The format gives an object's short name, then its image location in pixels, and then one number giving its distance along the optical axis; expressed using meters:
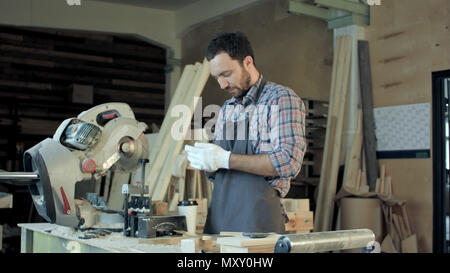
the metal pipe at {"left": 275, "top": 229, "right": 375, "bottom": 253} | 1.40
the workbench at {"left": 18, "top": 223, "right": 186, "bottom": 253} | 1.97
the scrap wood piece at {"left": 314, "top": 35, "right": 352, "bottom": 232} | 5.34
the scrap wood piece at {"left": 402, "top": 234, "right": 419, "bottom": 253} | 4.94
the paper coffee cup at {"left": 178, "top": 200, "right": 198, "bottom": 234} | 2.34
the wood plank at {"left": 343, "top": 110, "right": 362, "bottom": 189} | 5.31
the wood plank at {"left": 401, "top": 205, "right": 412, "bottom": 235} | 5.01
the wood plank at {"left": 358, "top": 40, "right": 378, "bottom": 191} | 5.34
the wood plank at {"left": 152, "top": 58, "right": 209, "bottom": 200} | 4.62
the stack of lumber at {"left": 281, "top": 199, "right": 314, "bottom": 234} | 4.12
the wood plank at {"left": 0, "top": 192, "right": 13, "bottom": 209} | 1.95
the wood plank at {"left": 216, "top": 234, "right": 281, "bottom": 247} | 1.63
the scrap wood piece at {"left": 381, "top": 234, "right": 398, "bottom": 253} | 4.97
